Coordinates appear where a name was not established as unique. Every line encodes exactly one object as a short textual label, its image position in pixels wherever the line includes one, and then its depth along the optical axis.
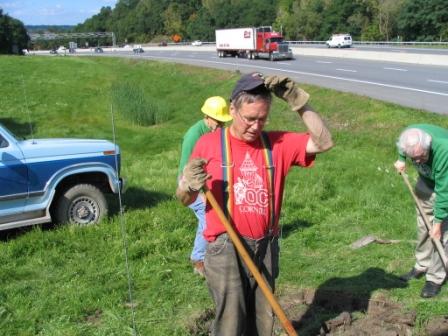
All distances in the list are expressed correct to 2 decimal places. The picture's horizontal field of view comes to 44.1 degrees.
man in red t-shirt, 3.04
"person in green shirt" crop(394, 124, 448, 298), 4.50
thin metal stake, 4.64
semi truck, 40.34
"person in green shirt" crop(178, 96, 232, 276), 4.91
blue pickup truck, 7.14
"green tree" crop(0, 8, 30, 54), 73.88
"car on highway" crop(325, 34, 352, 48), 57.78
